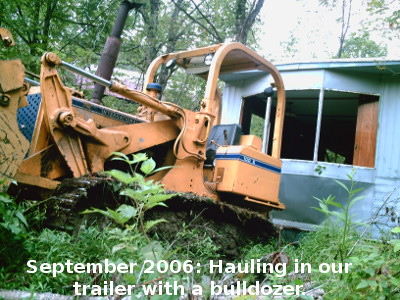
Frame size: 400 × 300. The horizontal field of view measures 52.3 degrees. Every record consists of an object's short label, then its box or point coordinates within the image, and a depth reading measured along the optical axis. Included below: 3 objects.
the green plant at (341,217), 2.26
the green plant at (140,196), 1.59
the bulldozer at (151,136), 3.73
